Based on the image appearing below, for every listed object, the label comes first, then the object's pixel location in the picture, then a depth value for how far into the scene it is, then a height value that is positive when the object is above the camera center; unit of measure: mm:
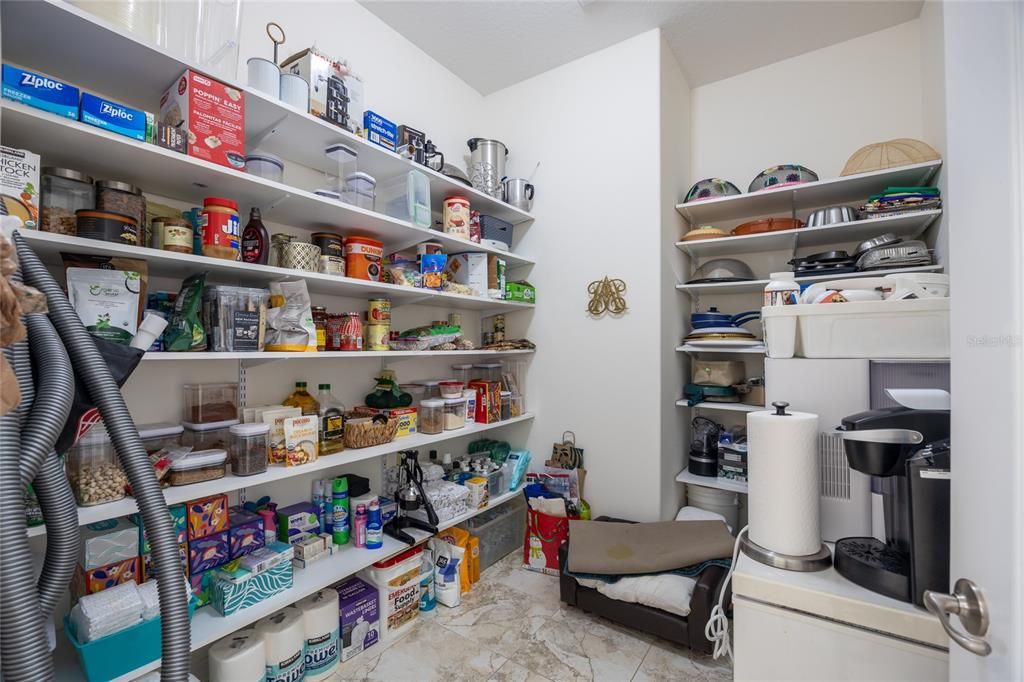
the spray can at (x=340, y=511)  1844 -725
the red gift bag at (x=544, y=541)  2344 -1086
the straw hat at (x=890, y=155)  2018 +895
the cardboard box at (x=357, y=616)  1706 -1109
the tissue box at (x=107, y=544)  1188 -571
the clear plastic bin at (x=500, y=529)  2381 -1078
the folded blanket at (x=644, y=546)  1854 -935
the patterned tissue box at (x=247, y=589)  1380 -821
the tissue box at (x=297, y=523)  1708 -728
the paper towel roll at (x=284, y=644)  1476 -1053
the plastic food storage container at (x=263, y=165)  1540 +639
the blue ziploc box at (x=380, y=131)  1908 +959
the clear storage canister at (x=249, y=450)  1470 -369
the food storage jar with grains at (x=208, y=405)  1532 -225
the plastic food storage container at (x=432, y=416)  2211 -378
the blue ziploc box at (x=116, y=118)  1132 +609
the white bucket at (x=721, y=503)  2471 -925
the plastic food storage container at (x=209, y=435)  1494 -326
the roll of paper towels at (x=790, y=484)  903 -299
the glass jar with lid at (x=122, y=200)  1209 +408
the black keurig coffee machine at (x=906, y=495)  763 -283
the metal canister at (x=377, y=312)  1951 +138
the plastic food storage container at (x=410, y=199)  2021 +694
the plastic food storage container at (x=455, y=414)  2291 -387
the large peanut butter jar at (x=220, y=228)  1387 +371
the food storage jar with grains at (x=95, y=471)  1146 -347
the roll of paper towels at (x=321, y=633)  1577 -1082
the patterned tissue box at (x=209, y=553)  1383 -689
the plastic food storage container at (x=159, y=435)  1364 -298
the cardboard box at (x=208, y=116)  1300 +708
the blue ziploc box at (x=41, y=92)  1028 +620
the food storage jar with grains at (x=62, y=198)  1137 +393
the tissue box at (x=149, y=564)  1306 -681
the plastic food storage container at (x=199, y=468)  1336 -399
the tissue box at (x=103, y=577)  1185 -660
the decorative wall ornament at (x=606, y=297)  2508 +264
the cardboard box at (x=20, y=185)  1008 +379
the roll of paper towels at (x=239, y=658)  1364 -1018
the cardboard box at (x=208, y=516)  1392 -574
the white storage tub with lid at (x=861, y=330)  999 +30
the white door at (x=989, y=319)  491 +29
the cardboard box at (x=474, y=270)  2457 +412
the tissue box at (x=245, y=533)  1484 -668
